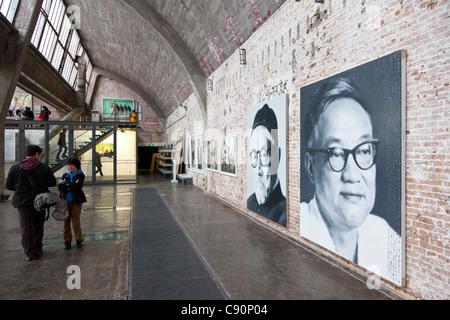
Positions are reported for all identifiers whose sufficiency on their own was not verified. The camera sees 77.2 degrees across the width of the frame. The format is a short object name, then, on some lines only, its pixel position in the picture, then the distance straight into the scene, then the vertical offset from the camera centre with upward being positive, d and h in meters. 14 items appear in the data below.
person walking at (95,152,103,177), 14.27 -0.36
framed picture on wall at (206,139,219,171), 10.10 +0.05
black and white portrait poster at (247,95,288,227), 5.55 -0.06
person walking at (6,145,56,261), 4.36 -0.61
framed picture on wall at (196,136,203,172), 12.18 +0.15
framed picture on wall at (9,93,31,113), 21.72 +4.23
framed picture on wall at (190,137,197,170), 13.32 +0.11
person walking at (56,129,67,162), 13.84 +0.63
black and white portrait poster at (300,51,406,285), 3.12 -0.10
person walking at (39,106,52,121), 14.44 +2.16
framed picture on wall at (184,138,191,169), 14.58 +0.17
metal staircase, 13.67 +0.50
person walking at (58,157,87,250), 4.78 -0.69
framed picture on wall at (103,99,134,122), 24.05 +4.09
